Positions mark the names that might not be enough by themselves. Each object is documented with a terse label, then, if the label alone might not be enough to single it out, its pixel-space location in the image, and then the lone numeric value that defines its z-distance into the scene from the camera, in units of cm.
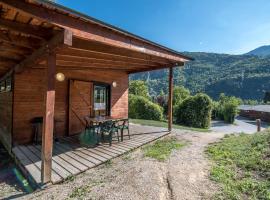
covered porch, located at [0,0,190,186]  271
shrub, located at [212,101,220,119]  2452
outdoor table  516
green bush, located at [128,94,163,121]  1377
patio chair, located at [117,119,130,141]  535
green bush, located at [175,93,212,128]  1206
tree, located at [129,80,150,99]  2243
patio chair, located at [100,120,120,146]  513
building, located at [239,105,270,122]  2547
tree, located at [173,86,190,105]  2052
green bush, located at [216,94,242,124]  2117
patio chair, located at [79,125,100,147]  523
